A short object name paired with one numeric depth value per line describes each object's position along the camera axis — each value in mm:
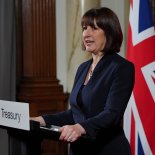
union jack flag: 4826
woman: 3611
